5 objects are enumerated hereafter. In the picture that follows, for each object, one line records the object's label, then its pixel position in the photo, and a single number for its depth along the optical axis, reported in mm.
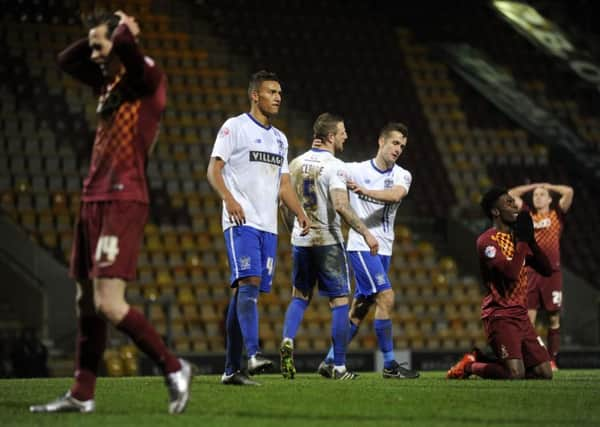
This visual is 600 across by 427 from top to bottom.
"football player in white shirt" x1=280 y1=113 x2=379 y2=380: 18906
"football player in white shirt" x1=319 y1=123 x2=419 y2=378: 19953
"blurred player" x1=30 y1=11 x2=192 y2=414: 11570
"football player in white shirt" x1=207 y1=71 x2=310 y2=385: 15883
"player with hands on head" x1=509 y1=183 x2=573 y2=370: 25906
